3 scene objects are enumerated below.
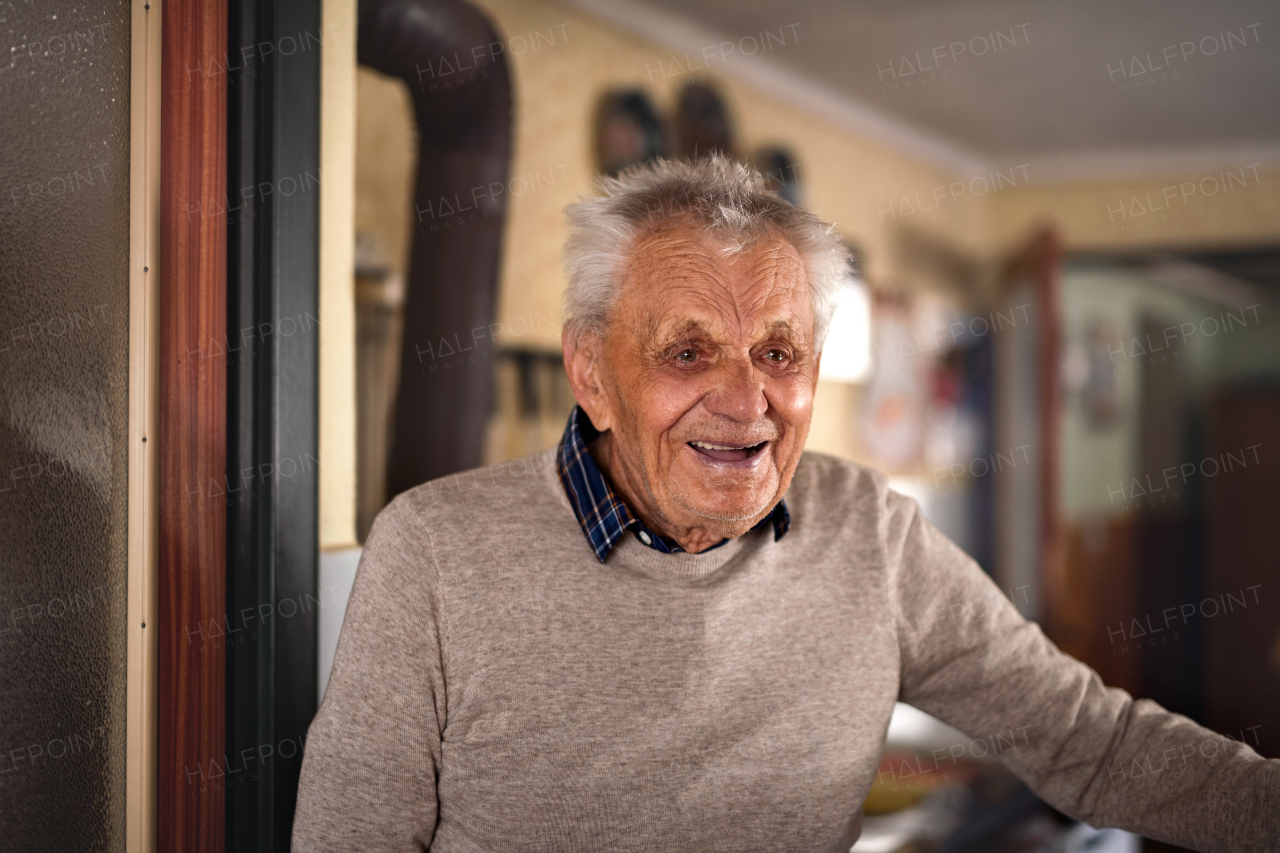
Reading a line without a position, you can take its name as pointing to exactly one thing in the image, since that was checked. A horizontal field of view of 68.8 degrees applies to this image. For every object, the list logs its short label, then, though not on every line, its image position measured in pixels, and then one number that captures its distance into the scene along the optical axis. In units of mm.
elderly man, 1076
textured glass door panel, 1025
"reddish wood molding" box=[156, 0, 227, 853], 1157
